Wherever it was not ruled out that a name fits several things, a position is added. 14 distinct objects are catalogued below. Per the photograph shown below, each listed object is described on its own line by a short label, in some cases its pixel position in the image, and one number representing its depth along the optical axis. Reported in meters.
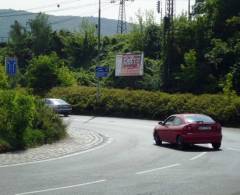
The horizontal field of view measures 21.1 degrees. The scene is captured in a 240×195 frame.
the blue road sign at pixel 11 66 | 30.17
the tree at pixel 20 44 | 101.38
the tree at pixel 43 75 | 66.00
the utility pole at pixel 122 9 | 93.22
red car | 24.50
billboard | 69.19
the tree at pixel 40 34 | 103.17
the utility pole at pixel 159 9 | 83.75
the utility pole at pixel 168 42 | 63.88
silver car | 50.29
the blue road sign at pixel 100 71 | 53.75
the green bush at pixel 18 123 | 23.55
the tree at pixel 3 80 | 39.36
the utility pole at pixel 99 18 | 56.31
